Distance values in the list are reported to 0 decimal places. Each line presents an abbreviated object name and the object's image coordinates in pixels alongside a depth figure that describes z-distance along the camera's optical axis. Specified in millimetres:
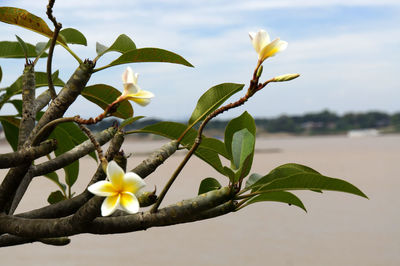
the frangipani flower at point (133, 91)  1465
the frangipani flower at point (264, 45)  1480
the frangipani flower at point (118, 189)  1422
